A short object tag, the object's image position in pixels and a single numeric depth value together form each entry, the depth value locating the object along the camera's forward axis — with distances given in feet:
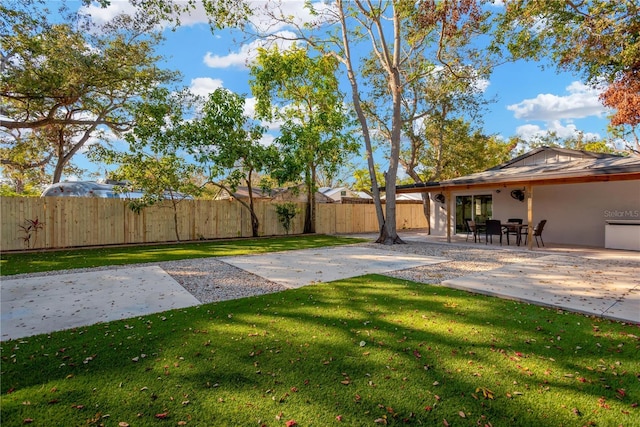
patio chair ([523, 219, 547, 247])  32.94
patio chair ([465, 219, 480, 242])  37.78
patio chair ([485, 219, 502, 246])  34.45
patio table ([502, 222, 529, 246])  33.66
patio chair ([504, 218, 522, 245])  35.06
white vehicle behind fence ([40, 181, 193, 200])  37.68
